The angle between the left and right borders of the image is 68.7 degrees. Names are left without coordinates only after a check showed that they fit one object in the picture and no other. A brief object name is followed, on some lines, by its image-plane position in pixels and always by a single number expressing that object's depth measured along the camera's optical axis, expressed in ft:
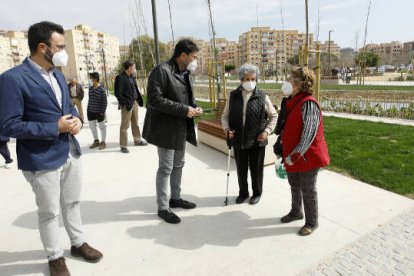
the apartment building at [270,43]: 311.47
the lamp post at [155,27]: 22.71
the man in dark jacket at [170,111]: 9.55
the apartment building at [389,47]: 410.72
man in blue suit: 6.46
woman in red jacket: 8.53
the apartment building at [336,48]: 357.49
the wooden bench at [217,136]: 16.29
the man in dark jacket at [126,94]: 19.87
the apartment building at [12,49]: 301.22
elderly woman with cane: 10.84
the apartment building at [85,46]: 296.71
